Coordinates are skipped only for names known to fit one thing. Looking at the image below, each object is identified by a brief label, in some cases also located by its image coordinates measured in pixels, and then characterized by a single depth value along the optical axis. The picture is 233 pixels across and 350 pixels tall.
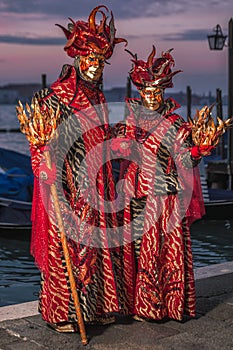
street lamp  15.38
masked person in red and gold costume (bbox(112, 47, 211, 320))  4.56
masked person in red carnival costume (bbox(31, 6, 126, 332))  4.31
